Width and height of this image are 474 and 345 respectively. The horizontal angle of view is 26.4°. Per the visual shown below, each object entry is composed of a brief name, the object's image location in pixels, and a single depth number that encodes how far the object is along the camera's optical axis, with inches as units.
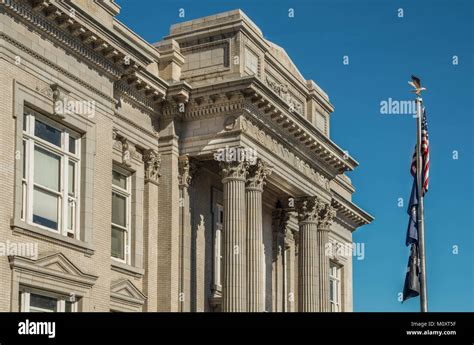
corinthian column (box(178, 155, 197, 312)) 1327.5
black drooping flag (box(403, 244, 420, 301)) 1245.7
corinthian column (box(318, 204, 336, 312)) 1535.4
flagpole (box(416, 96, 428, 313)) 1181.1
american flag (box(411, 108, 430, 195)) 1254.3
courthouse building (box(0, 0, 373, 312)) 1042.1
